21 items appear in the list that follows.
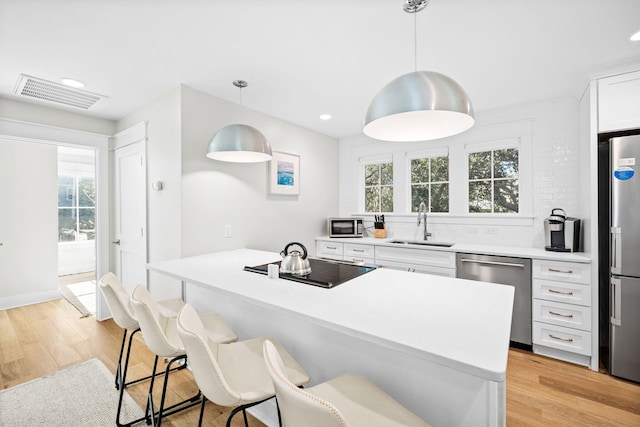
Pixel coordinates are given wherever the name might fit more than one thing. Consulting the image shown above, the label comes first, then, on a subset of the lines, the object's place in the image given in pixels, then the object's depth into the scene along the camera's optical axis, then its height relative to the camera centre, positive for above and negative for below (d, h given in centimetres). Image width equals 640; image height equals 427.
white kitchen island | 101 -44
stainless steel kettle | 191 -34
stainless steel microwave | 420 -21
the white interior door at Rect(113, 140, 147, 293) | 309 -3
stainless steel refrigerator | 221 -32
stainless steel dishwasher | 275 -64
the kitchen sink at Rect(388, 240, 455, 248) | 356 -39
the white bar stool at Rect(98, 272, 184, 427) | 179 -58
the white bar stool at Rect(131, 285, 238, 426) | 146 -69
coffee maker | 273 -21
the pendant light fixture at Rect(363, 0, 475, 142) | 122 +47
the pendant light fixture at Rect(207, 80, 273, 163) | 217 +52
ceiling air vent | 254 +111
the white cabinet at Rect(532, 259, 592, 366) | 251 -86
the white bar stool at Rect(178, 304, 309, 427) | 107 -69
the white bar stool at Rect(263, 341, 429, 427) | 76 -69
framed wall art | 352 +47
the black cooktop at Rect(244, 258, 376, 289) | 172 -40
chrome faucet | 387 -8
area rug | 191 -132
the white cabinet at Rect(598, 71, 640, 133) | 229 +86
